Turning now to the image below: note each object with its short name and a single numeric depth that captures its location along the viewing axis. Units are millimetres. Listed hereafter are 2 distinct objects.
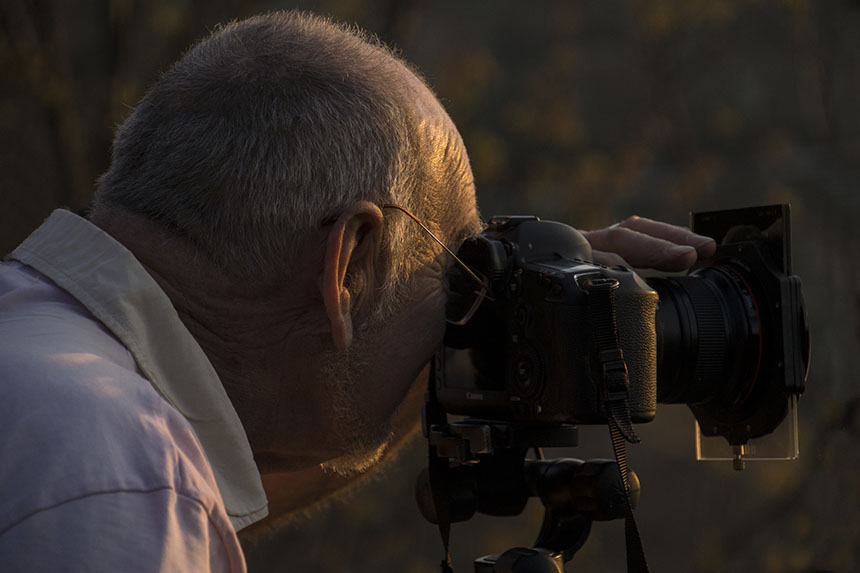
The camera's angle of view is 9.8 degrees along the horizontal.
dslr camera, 2728
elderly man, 2537
